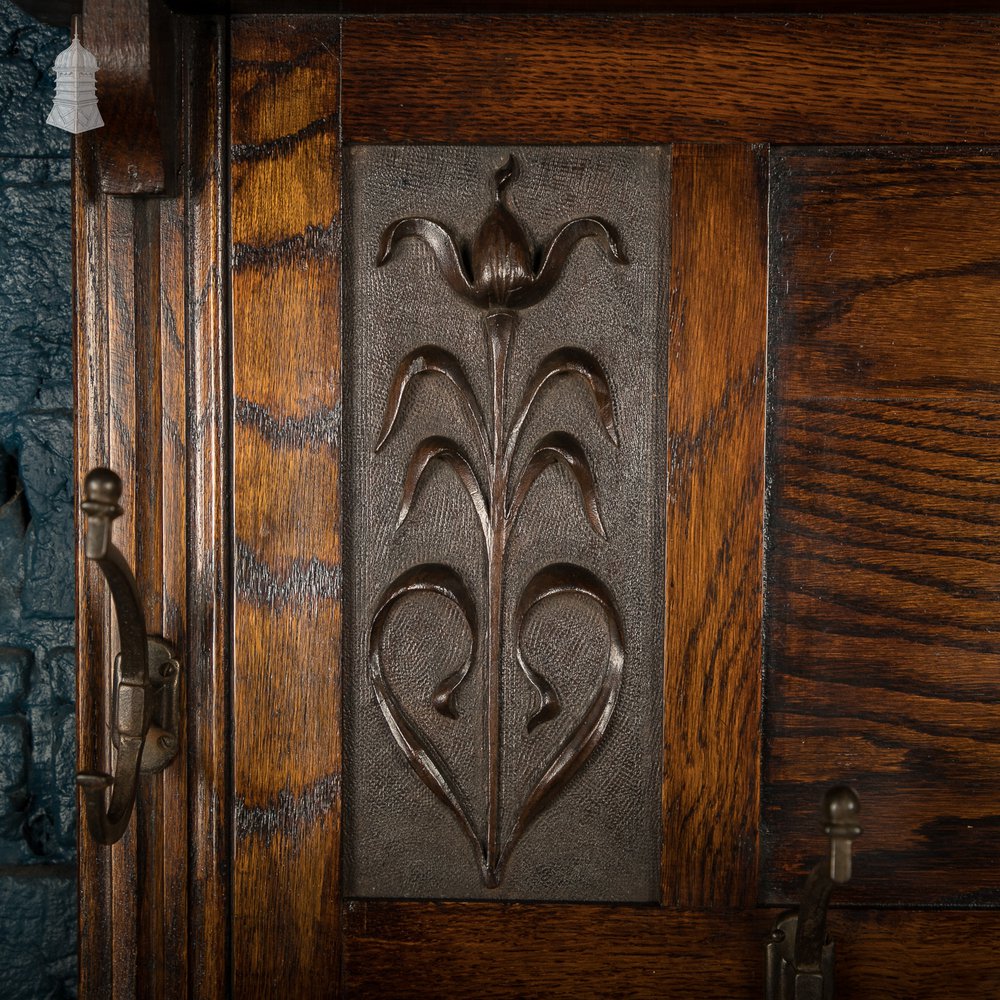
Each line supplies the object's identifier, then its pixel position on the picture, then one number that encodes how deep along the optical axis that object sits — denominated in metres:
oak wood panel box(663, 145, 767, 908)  0.68
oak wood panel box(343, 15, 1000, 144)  0.68
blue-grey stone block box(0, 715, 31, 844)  0.77
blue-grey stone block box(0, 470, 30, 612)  0.77
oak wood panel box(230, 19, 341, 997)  0.68
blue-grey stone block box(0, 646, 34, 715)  0.77
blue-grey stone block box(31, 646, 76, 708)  0.78
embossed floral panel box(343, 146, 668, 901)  0.69
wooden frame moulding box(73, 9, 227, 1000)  0.68
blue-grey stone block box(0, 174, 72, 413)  0.77
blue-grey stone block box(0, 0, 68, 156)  0.77
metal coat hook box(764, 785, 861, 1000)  0.54
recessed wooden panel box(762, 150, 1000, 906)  0.68
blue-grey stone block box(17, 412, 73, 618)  0.77
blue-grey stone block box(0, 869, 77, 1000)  0.77
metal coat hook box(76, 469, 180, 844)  0.56
